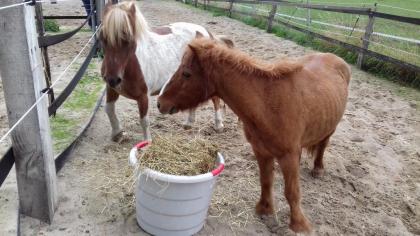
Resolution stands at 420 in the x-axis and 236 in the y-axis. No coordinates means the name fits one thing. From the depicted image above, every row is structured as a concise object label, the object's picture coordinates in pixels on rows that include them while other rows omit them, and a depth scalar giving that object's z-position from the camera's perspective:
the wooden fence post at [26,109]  2.31
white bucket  2.49
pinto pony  3.49
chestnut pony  2.60
